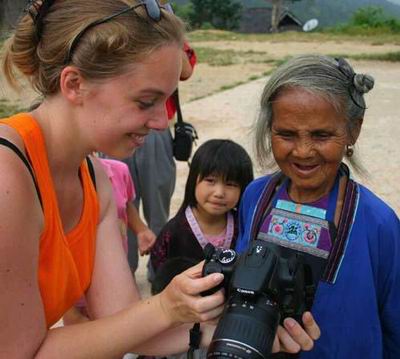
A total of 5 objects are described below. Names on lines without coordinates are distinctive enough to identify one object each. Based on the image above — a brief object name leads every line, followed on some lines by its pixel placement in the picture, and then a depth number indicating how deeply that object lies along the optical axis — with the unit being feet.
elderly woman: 4.66
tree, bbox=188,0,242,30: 150.82
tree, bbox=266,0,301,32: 131.64
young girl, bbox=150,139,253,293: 8.07
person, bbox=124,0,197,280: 9.82
